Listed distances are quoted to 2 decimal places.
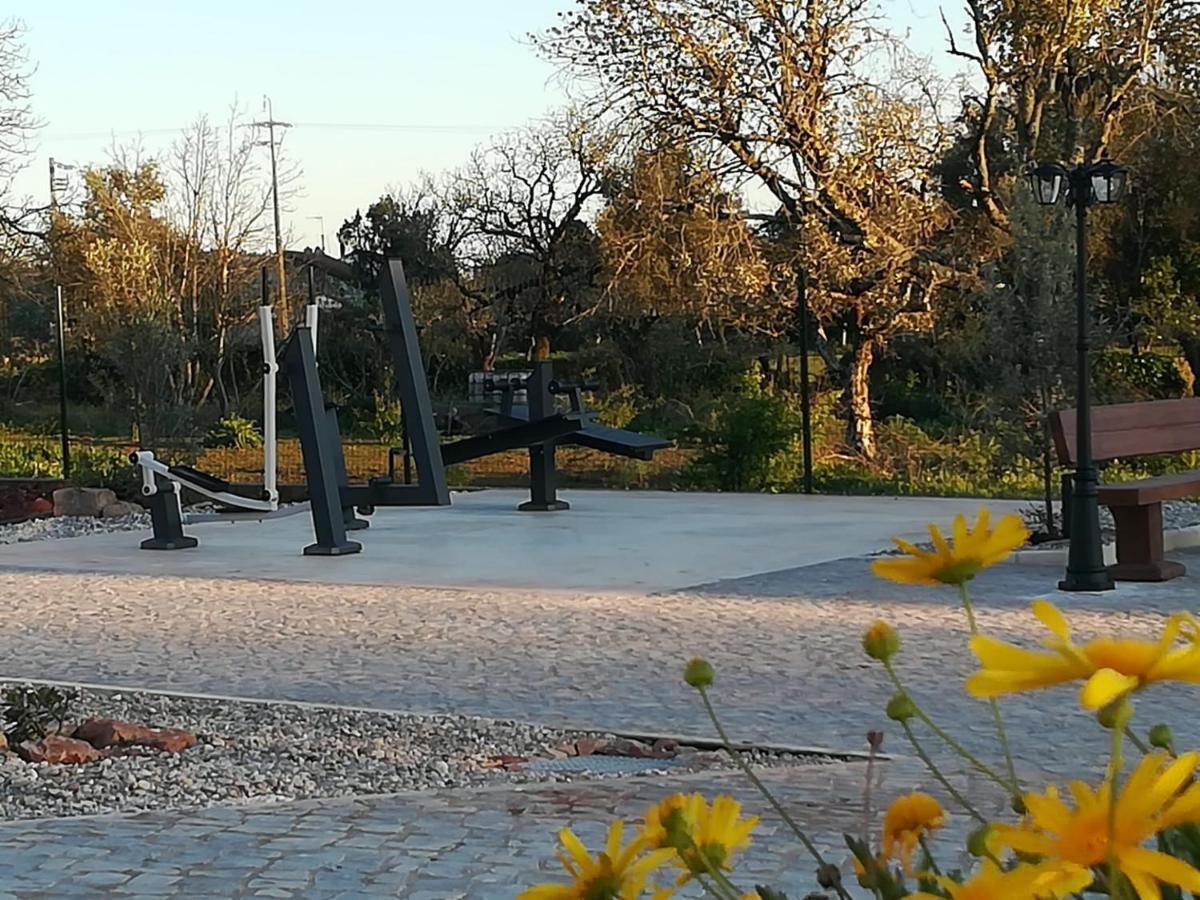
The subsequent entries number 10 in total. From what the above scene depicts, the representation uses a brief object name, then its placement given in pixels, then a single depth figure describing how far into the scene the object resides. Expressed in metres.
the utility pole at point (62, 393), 18.69
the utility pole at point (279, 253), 26.41
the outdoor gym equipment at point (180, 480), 13.53
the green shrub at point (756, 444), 17.97
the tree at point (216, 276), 23.91
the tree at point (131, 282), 19.58
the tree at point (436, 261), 26.17
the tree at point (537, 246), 25.88
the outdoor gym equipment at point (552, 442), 15.22
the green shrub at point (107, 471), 18.12
